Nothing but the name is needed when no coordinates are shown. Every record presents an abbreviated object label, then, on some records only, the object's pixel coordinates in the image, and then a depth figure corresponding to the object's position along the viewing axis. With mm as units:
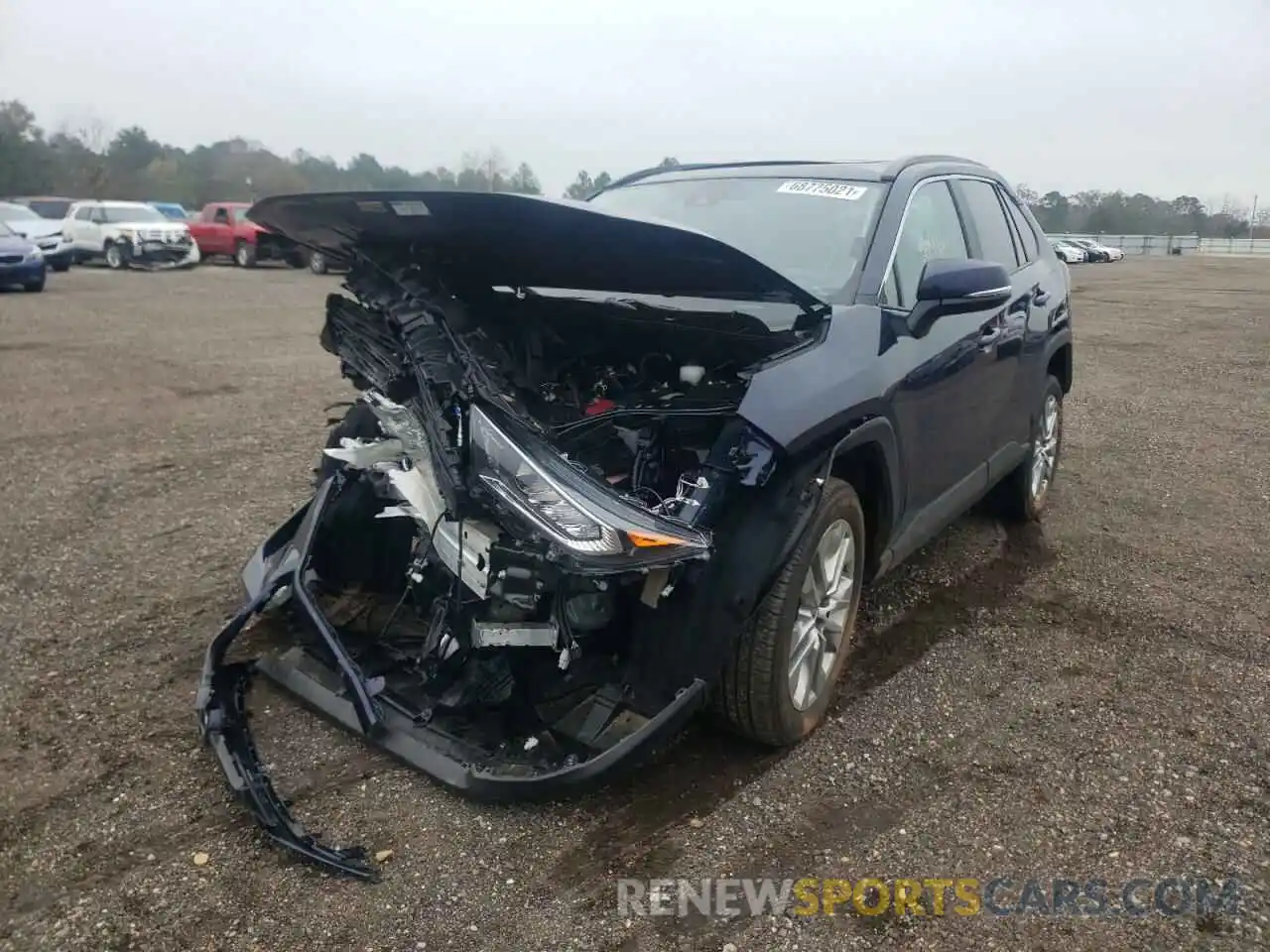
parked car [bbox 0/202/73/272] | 22141
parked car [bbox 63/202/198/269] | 24844
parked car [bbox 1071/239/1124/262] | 45406
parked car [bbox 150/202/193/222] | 31781
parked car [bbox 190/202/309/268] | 26703
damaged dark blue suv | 2654
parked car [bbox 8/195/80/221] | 27938
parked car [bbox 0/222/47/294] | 18062
